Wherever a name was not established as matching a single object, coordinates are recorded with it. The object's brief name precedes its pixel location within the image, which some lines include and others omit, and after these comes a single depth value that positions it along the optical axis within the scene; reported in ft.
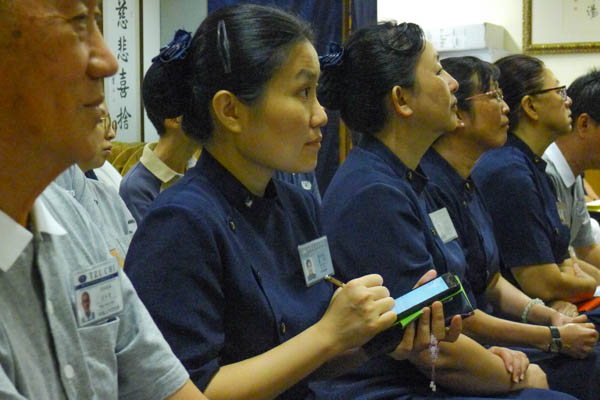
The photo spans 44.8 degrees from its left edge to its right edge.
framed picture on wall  18.84
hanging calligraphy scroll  18.21
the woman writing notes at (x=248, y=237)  4.21
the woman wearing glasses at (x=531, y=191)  8.48
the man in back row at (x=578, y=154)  10.11
